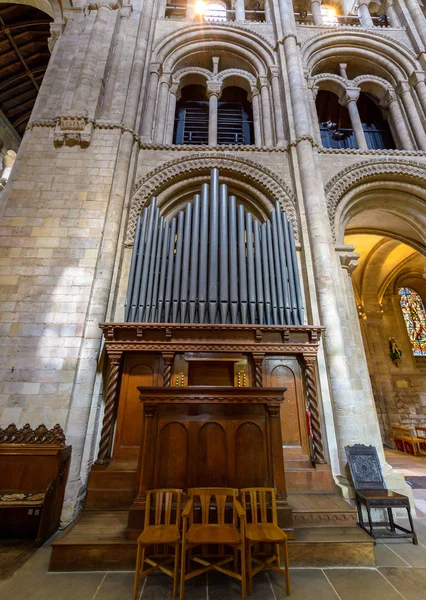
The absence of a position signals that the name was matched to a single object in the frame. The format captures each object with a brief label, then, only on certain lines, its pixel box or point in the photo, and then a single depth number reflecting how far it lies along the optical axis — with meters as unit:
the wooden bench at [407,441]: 9.47
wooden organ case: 3.40
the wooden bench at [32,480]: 3.69
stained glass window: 13.49
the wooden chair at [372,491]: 3.71
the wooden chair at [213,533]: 2.56
